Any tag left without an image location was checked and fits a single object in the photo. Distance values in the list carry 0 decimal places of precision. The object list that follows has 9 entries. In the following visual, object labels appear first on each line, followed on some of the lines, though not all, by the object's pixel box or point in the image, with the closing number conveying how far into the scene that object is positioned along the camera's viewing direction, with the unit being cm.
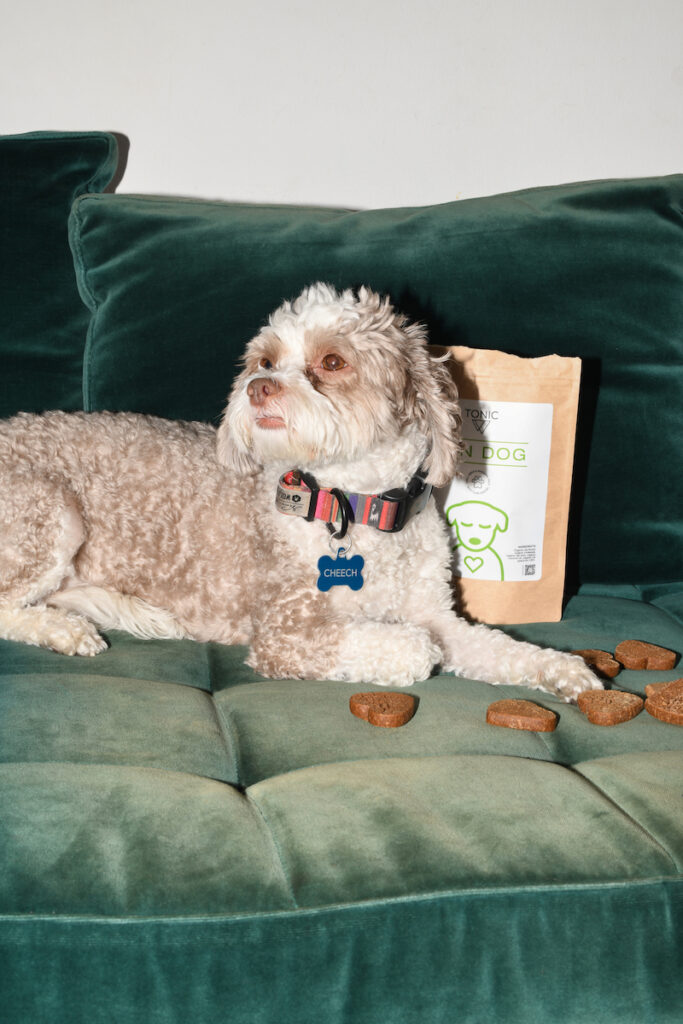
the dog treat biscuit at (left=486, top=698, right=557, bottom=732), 200
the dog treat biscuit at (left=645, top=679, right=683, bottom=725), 208
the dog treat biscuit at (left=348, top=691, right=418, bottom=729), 197
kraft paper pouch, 269
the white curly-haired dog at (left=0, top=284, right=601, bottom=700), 234
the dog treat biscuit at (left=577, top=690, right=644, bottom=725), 206
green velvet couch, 141
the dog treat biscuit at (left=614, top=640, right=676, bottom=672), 242
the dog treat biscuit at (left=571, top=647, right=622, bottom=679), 237
